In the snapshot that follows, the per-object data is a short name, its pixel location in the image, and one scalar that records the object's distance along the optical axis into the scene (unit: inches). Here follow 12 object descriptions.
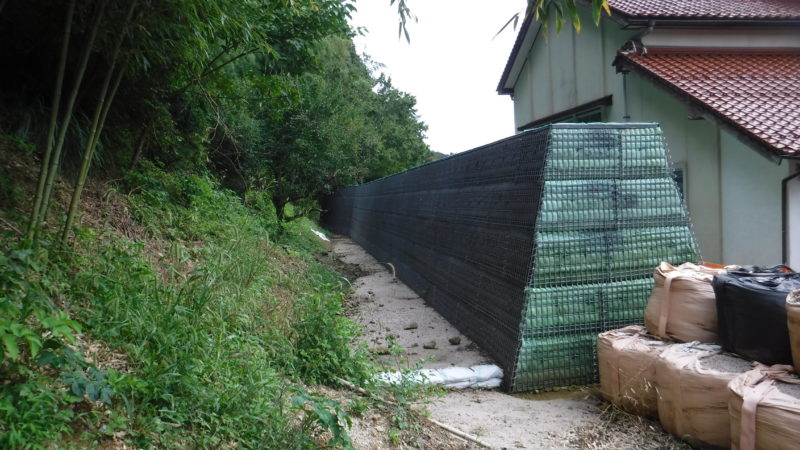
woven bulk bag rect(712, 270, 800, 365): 120.7
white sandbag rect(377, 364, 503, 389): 169.9
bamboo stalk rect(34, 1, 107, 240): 121.3
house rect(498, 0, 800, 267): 243.1
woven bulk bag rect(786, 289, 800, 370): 110.5
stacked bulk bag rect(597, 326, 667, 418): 141.6
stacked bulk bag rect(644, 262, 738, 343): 143.6
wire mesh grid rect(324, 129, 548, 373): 179.3
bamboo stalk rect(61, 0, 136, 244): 134.1
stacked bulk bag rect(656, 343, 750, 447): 121.6
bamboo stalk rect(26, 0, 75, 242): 118.3
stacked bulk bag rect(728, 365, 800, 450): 102.3
